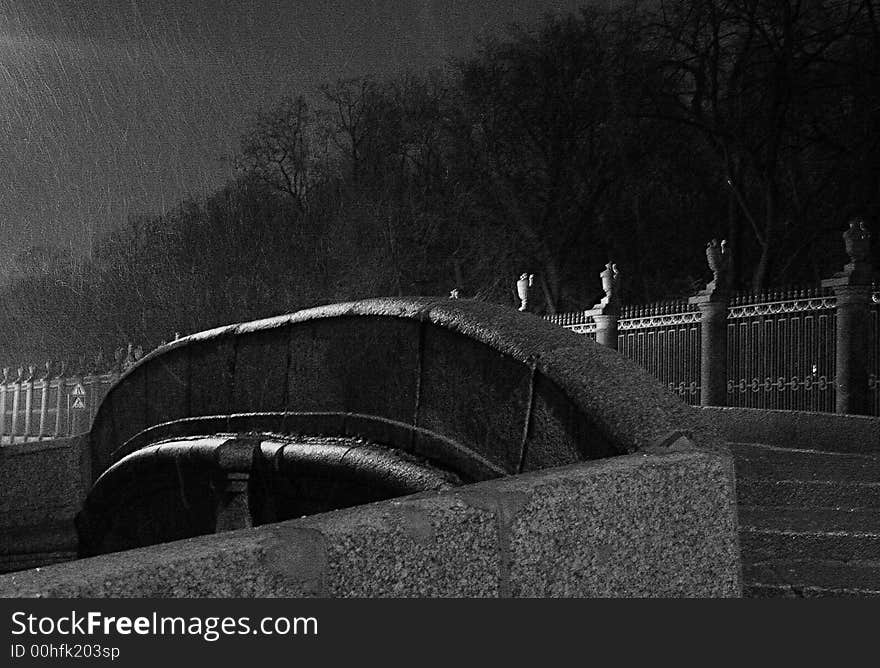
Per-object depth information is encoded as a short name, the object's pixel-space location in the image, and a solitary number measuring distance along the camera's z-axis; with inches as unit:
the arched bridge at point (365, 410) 176.1
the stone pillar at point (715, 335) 581.6
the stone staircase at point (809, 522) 201.3
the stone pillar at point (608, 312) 662.5
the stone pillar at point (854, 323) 499.2
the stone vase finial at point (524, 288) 781.9
